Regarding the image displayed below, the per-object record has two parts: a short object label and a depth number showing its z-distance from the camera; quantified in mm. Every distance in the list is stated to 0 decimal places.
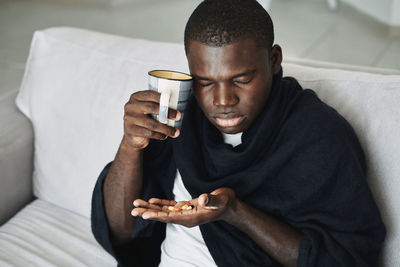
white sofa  1267
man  907
